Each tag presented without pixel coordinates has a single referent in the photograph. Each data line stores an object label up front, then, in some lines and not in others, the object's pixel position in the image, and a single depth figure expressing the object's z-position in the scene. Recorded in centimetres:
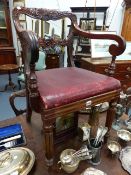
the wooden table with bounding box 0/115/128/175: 73
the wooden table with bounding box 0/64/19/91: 269
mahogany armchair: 63
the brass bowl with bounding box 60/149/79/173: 70
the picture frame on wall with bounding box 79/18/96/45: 259
